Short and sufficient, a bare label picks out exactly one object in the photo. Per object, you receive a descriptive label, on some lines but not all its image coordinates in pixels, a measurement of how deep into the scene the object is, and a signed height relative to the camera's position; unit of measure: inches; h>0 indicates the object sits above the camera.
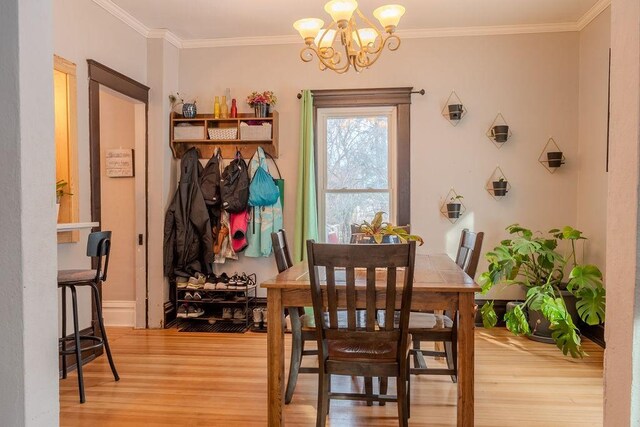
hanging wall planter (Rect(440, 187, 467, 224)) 161.5 -2.7
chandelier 97.0 +39.8
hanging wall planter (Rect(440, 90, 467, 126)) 161.8 +32.9
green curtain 164.6 +4.3
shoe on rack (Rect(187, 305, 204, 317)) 164.4 -41.3
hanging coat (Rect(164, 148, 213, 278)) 163.0 -12.6
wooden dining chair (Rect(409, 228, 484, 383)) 93.0 -27.4
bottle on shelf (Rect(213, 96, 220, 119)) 166.6 +33.6
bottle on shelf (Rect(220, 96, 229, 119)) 167.0 +33.3
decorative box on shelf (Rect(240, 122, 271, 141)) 163.5 +24.6
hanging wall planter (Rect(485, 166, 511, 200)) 159.6 +5.4
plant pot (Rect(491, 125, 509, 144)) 157.9 +23.7
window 169.8 +12.6
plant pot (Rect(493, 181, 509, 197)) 158.9 +4.2
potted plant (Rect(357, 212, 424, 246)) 99.3 -7.3
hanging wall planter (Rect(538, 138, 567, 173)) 159.2 +16.5
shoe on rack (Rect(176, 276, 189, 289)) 164.7 -30.5
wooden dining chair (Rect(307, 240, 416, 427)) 72.6 -20.2
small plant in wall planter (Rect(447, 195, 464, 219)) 161.0 -3.3
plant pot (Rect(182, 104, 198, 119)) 167.2 +33.0
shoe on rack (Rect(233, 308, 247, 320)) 166.9 -42.7
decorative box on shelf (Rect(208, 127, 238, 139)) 164.9 +24.5
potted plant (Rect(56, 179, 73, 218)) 122.4 +2.8
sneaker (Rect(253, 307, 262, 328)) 161.9 -42.7
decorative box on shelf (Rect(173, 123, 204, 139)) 166.1 +25.0
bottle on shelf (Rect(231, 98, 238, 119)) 166.6 +33.4
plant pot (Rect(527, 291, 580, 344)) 144.1 -39.8
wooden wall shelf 164.7 +21.8
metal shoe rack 162.7 -37.3
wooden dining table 79.4 -19.8
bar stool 103.7 -19.4
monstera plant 126.4 -26.8
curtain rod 163.6 +39.6
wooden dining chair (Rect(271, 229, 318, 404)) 96.0 -29.3
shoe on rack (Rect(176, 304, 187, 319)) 164.1 -41.3
